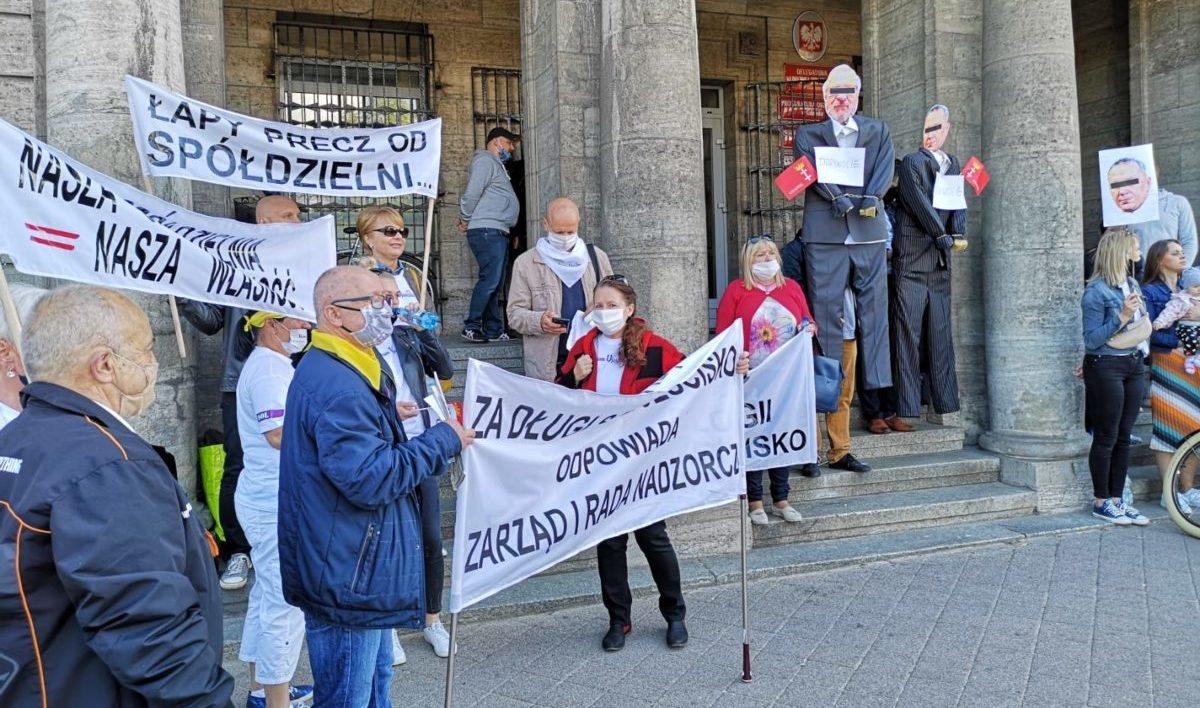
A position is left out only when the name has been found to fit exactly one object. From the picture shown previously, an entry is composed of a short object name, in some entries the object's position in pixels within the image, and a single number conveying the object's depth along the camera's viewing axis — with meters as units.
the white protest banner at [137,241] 3.91
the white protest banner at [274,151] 4.75
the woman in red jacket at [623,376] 4.63
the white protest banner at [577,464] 3.71
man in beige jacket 5.82
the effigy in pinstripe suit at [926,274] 7.10
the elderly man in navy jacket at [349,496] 2.80
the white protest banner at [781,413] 5.32
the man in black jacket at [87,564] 1.80
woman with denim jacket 6.56
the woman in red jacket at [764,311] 5.96
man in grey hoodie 8.20
